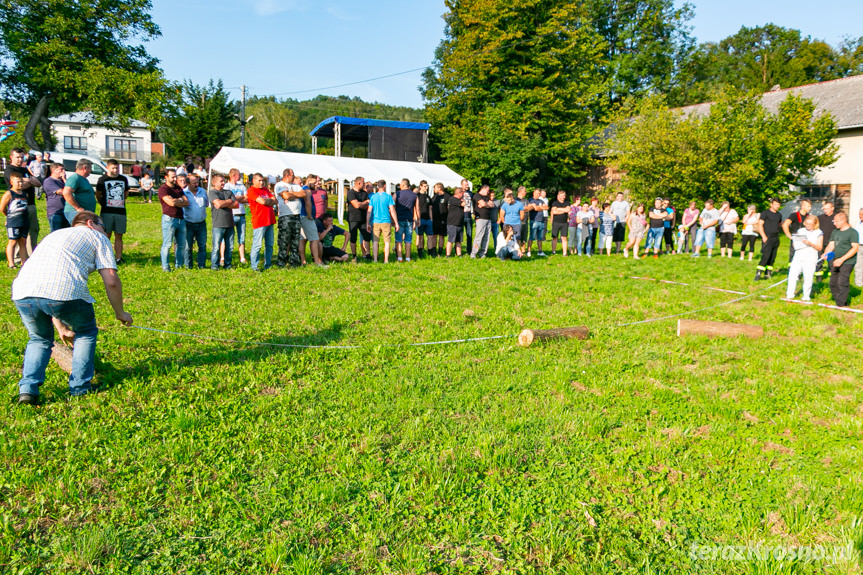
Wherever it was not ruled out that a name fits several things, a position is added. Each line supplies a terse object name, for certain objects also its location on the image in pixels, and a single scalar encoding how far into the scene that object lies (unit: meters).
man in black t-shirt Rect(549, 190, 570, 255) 14.61
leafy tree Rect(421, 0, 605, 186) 31.03
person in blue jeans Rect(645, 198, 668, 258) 14.98
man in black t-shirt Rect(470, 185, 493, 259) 12.89
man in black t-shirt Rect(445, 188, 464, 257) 12.86
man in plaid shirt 4.11
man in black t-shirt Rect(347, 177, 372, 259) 11.88
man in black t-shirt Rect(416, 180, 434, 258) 12.74
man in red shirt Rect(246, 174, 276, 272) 9.82
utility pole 33.06
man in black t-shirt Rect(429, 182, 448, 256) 12.88
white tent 22.14
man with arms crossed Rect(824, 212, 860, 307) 9.01
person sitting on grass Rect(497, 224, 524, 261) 12.65
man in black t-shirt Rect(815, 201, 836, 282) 10.81
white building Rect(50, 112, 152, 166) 56.53
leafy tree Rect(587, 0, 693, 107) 42.31
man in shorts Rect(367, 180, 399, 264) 11.41
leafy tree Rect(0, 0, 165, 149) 26.95
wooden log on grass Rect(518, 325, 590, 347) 6.16
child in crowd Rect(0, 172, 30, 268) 8.32
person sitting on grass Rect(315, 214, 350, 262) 11.41
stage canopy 30.94
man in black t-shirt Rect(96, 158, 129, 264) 9.30
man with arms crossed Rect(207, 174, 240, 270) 9.68
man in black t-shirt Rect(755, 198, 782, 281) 11.97
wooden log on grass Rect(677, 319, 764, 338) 6.90
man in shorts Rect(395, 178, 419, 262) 12.05
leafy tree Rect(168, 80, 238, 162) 32.69
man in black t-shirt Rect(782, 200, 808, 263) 11.47
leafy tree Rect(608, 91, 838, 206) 21.80
